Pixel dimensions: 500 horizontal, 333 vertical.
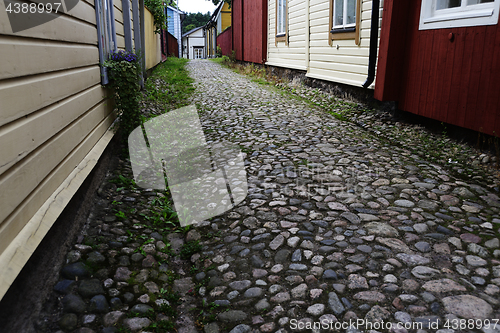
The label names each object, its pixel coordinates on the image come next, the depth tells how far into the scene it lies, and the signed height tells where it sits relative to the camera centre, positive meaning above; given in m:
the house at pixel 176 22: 38.37 +4.65
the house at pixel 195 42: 59.22 +3.90
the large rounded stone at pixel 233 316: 2.08 -1.35
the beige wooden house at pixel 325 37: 6.68 +0.65
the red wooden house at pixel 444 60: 3.96 +0.09
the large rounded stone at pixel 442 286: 2.15 -1.23
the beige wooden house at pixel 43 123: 1.83 -0.35
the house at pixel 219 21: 32.19 +4.34
